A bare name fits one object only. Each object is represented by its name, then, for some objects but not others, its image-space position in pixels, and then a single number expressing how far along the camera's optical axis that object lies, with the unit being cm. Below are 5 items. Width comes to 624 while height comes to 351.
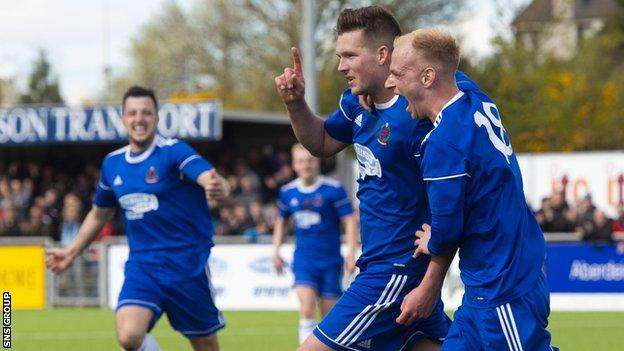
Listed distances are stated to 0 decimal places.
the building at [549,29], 4303
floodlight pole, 2427
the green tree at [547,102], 4247
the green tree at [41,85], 6119
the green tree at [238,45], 4628
